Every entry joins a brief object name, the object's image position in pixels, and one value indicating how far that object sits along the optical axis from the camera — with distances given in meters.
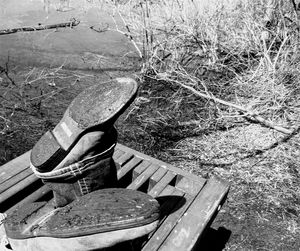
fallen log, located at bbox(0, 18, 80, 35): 6.10
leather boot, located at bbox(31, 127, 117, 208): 1.39
